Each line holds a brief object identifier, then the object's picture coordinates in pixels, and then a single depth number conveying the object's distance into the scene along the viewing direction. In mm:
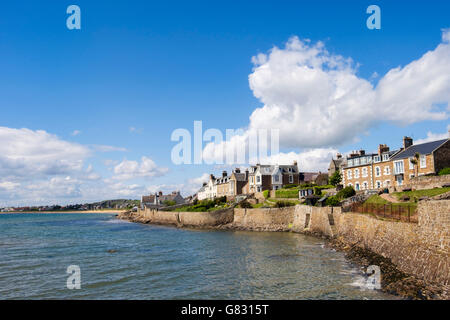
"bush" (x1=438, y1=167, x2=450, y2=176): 37812
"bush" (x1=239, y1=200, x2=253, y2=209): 59147
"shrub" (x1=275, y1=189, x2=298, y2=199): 59631
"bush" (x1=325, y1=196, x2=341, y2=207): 42462
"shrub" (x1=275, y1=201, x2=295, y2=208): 53556
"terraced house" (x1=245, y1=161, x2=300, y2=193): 75688
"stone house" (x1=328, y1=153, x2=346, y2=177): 68562
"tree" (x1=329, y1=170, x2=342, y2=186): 64062
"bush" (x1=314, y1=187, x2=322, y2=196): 53469
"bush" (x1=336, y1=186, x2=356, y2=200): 45319
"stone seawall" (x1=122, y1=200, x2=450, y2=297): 16750
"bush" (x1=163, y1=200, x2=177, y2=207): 105162
